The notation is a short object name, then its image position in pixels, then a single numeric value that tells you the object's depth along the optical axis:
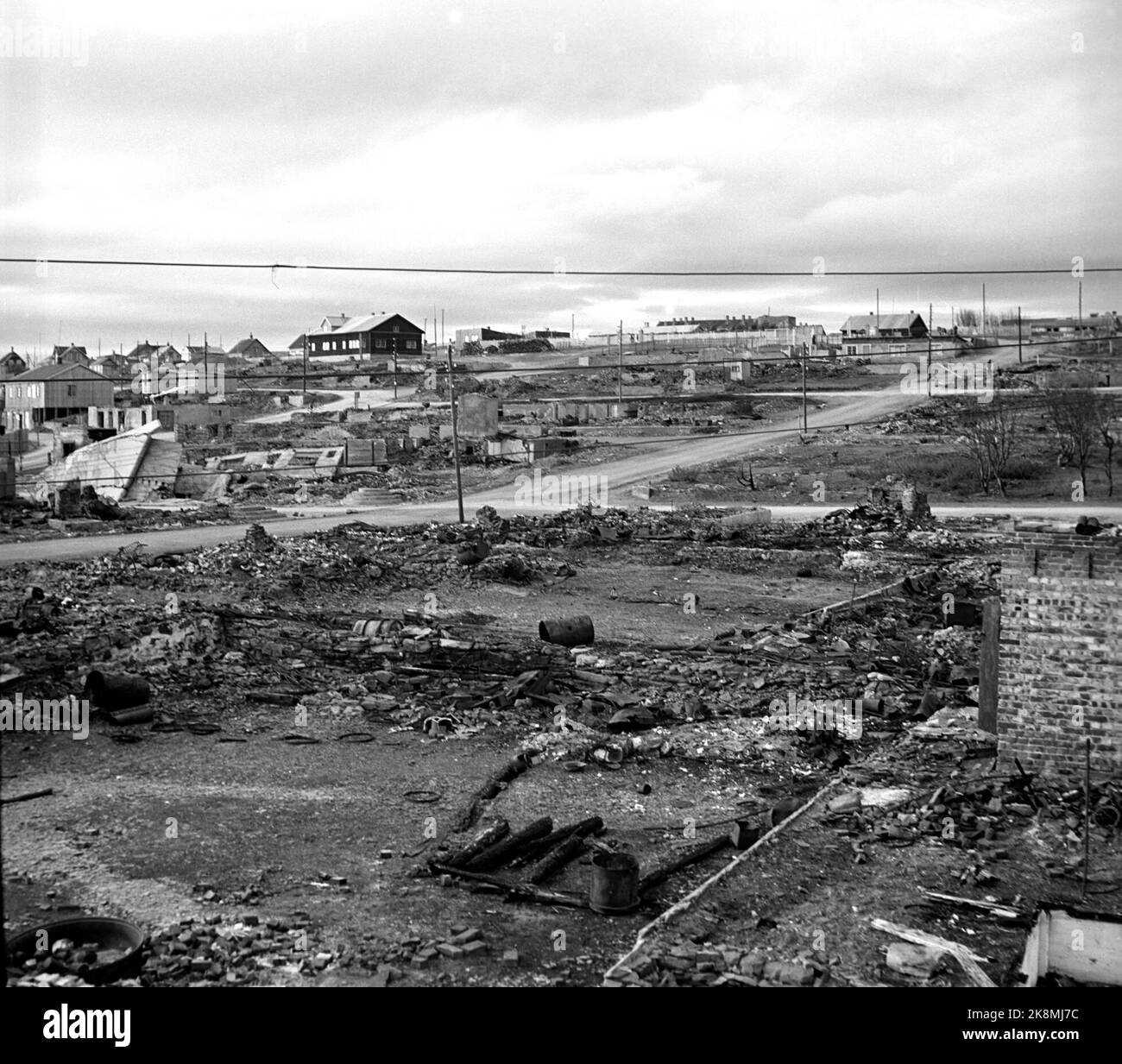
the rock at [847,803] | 9.43
